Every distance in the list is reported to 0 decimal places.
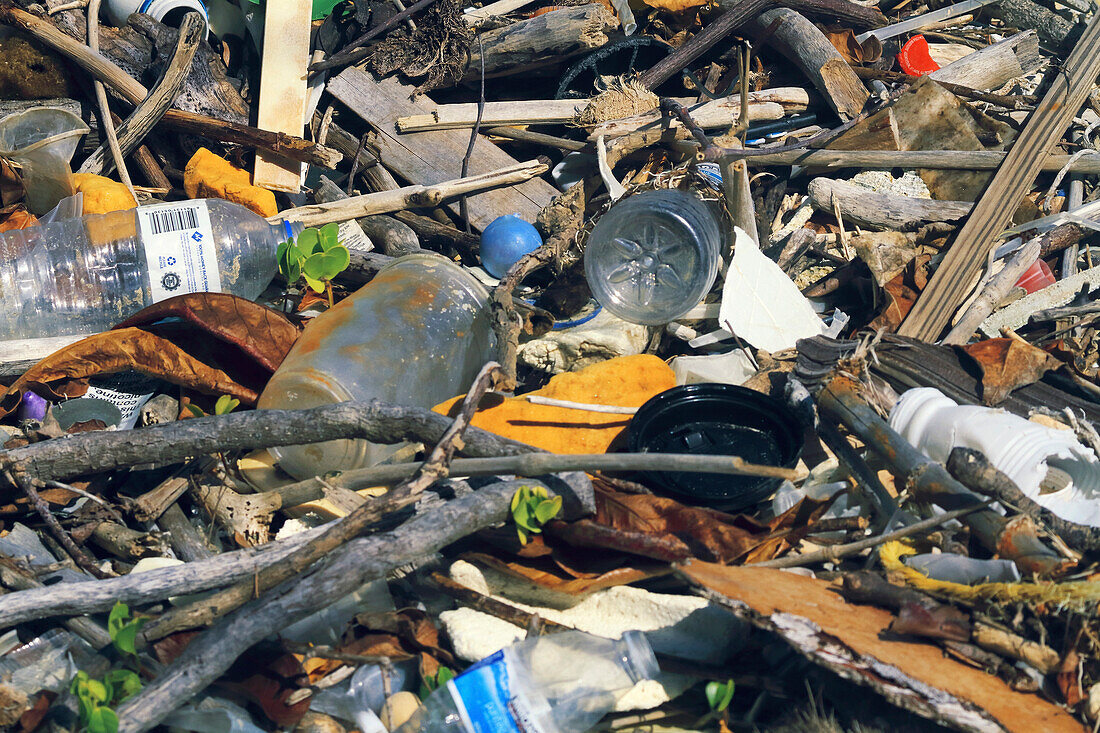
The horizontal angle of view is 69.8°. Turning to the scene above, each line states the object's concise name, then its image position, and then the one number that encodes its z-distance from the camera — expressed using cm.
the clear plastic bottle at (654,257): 340
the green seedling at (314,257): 309
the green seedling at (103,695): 160
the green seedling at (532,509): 197
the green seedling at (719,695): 182
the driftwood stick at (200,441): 223
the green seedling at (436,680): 196
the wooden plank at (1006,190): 327
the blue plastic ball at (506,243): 371
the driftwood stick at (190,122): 369
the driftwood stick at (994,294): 319
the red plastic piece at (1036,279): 346
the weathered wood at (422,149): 414
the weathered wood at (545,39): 428
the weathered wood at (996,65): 437
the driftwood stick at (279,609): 171
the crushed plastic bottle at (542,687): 176
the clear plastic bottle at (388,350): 259
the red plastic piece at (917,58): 446
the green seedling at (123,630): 181
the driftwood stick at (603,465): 193
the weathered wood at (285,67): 405
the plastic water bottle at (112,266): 313
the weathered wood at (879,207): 368
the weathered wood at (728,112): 398
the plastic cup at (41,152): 346
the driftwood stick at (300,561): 191
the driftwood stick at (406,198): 377
